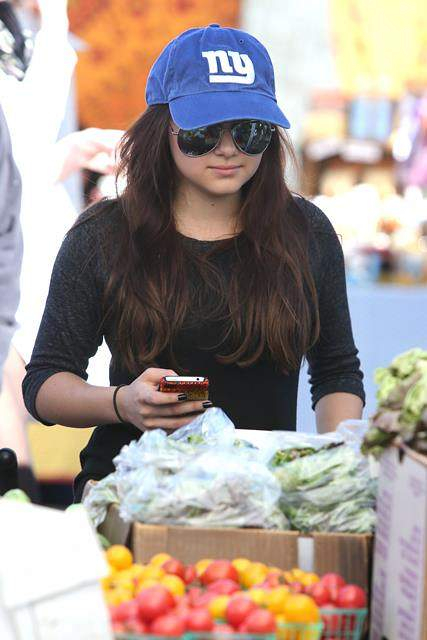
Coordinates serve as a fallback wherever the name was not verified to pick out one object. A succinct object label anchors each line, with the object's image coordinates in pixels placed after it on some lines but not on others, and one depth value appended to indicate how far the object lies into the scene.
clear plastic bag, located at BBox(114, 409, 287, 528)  3.57
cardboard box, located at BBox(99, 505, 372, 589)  3.57
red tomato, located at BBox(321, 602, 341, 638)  3.48
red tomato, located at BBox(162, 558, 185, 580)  3.53
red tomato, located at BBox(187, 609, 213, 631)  3.41
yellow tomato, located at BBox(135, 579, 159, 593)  3.46
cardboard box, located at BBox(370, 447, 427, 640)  3.45
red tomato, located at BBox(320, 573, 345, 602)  3.50
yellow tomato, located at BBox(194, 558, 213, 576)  3.55
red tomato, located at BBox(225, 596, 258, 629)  3.43
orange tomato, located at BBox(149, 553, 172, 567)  3.54
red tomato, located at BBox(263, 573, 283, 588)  3.51
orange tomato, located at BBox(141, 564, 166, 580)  3.50
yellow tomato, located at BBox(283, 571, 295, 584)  3.53
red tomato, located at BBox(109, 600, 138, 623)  3.43
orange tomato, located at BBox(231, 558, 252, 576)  3.54
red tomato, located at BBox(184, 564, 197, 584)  3.54
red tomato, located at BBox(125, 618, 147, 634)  3.42
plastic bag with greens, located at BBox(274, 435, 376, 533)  3.61
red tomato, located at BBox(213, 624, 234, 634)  3.41
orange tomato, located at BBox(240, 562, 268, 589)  3.52
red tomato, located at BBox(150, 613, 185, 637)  3.39
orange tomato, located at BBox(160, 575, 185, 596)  3.48
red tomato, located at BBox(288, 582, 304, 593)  3.51
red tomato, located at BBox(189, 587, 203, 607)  3.48
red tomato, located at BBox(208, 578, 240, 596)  3.49
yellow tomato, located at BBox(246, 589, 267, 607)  3.47
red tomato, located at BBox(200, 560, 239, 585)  3.52
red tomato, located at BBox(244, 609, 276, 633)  3.40
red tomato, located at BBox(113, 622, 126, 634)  3.42
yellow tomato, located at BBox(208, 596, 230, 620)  3.45
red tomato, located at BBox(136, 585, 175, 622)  3.42
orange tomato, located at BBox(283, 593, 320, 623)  3.43
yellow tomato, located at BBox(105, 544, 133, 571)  3.54
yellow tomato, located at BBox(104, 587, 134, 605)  3.46
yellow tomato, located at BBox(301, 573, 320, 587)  3.52
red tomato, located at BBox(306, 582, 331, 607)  3.49
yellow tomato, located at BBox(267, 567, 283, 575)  3.54
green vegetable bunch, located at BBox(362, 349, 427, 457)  3.51
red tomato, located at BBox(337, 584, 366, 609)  3.49
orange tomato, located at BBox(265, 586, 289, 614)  3.45
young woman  3.86
